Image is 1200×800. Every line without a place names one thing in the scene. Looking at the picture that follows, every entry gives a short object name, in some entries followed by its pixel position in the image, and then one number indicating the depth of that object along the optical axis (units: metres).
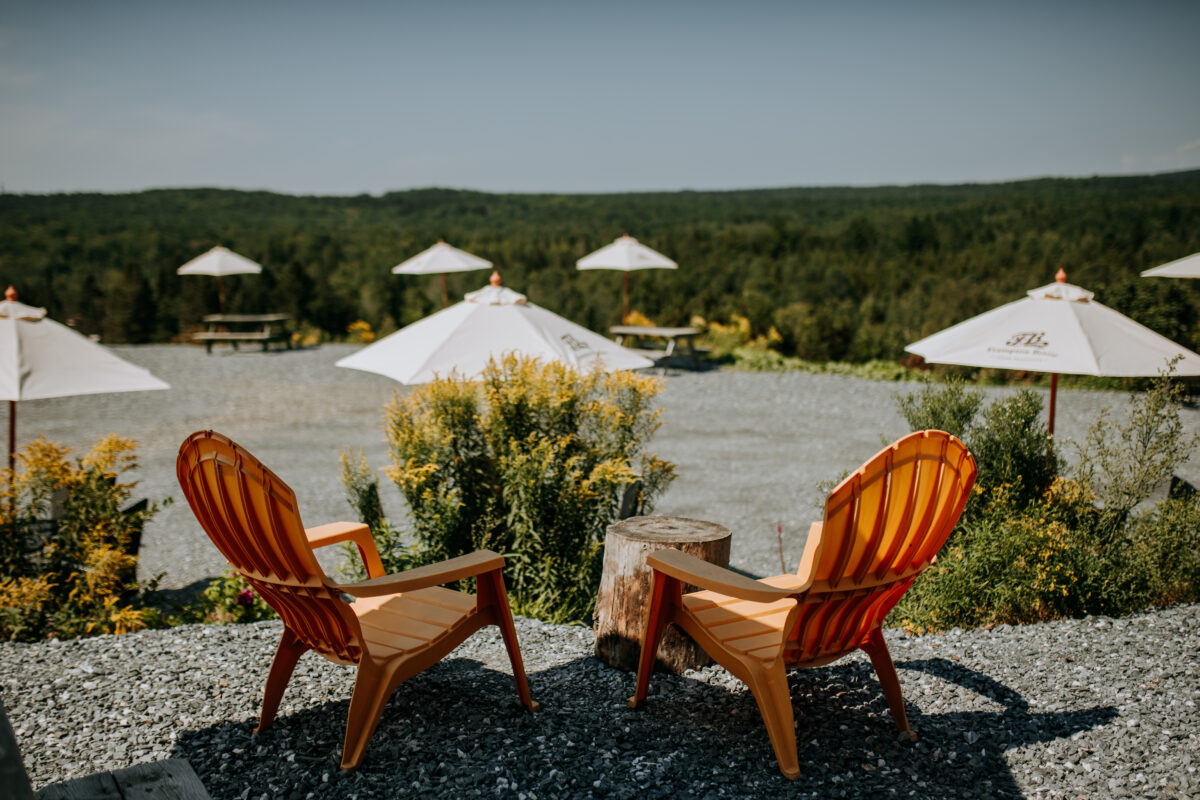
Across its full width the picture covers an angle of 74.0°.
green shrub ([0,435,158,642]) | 3.95
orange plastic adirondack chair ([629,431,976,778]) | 2.44
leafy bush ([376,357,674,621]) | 4.24
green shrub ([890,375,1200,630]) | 3.79
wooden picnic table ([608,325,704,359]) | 13.87
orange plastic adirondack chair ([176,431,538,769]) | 2.45
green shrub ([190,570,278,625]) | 4.19
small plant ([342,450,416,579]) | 4.46
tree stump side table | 3.22
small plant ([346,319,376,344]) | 19.55
